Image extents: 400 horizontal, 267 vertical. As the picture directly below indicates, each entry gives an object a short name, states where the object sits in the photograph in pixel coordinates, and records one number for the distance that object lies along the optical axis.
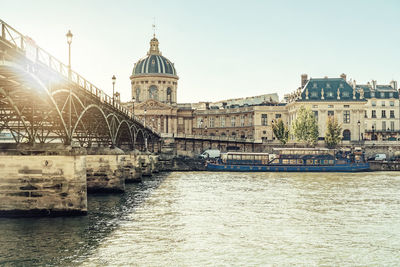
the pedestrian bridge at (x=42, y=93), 20.77
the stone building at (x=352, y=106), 120.94
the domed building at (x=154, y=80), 155.62
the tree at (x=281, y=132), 115.00
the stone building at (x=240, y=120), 136.00
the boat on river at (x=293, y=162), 80.12
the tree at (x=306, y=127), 108.69
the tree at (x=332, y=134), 106.88
